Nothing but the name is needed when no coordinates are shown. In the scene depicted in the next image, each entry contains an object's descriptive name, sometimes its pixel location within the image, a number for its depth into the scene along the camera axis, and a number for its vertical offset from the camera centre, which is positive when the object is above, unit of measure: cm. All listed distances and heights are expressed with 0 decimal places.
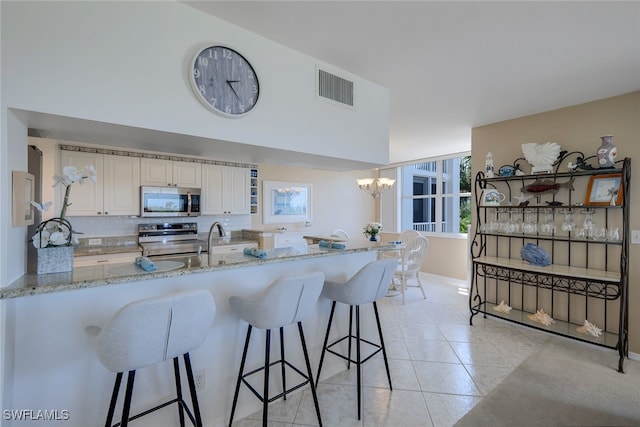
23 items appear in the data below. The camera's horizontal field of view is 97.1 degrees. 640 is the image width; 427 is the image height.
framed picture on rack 264 +21
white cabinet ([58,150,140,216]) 346 +28
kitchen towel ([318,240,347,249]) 251 -31
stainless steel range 387 -43
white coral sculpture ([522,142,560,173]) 302 +63
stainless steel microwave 387 +12
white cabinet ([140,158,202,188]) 392 +53
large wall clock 165 +80
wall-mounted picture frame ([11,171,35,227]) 126 +5
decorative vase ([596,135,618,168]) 259 +55
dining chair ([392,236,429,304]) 444 -73
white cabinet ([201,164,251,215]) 443 +33
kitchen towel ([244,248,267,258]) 200 -31
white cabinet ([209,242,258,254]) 419 -57
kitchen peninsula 130 -63
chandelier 495 +48
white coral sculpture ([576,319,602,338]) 274 -115
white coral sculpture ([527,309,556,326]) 305 -116
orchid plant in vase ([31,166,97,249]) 138 -9
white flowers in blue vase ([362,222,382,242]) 346 -25
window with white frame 545 +33
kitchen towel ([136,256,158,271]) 159 -32
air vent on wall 222 +100
